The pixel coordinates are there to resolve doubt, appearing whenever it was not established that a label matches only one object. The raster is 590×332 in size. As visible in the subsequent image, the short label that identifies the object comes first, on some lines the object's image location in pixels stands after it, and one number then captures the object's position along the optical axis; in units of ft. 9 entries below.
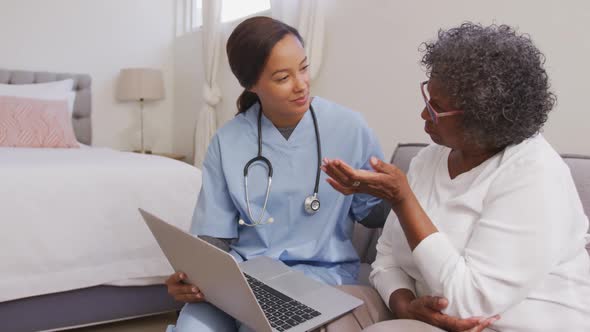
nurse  4.01
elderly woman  2.43
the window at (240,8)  10.95
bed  5.38
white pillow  9.84
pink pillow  8.85
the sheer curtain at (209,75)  11.27
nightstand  12.08
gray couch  3.66
